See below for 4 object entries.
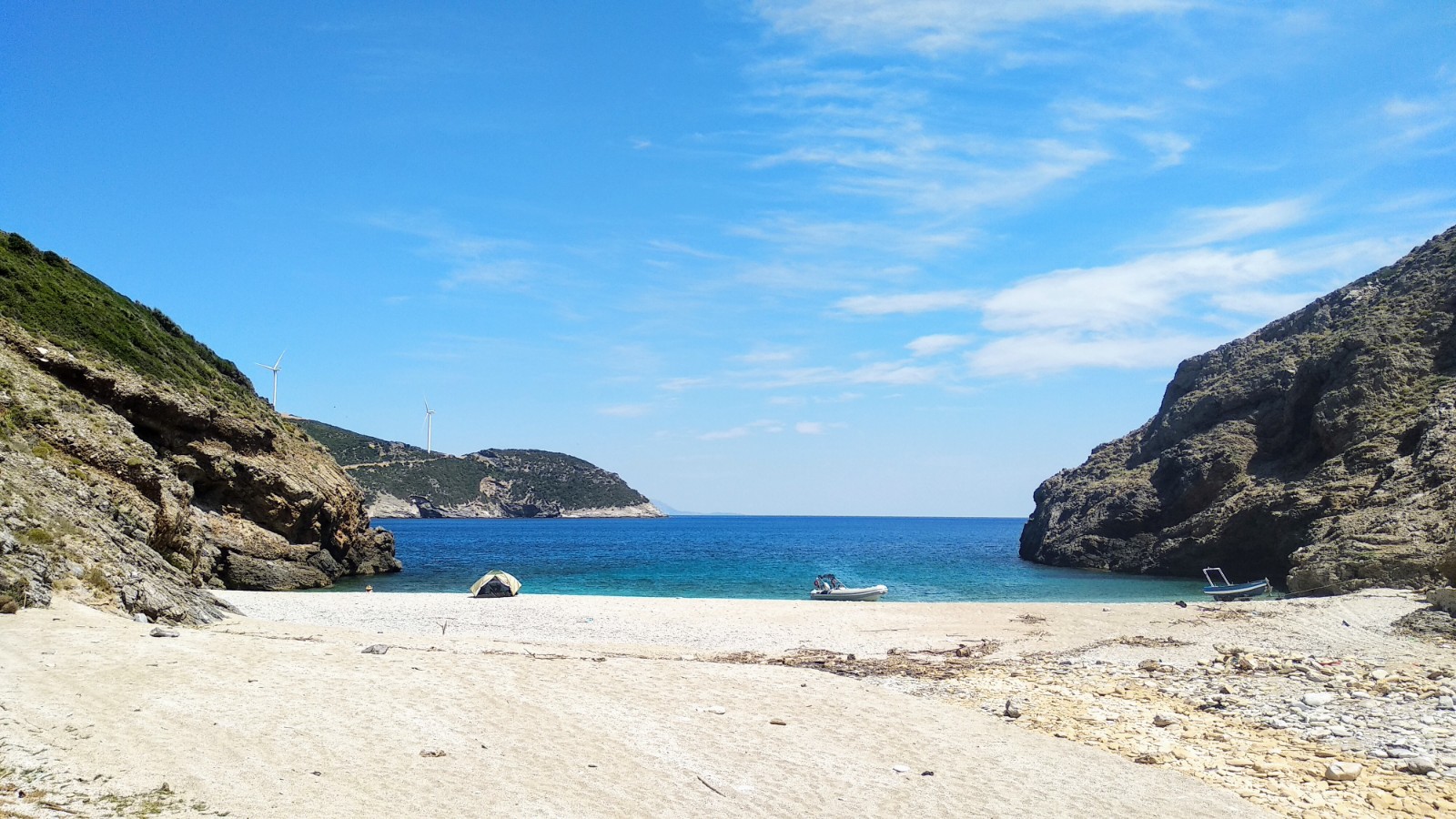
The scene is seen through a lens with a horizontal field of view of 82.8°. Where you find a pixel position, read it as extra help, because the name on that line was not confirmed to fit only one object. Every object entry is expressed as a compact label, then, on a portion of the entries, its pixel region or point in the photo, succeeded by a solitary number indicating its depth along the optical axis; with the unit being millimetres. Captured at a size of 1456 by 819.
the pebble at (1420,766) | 9789
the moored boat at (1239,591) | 37500
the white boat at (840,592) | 37088
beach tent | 34969
